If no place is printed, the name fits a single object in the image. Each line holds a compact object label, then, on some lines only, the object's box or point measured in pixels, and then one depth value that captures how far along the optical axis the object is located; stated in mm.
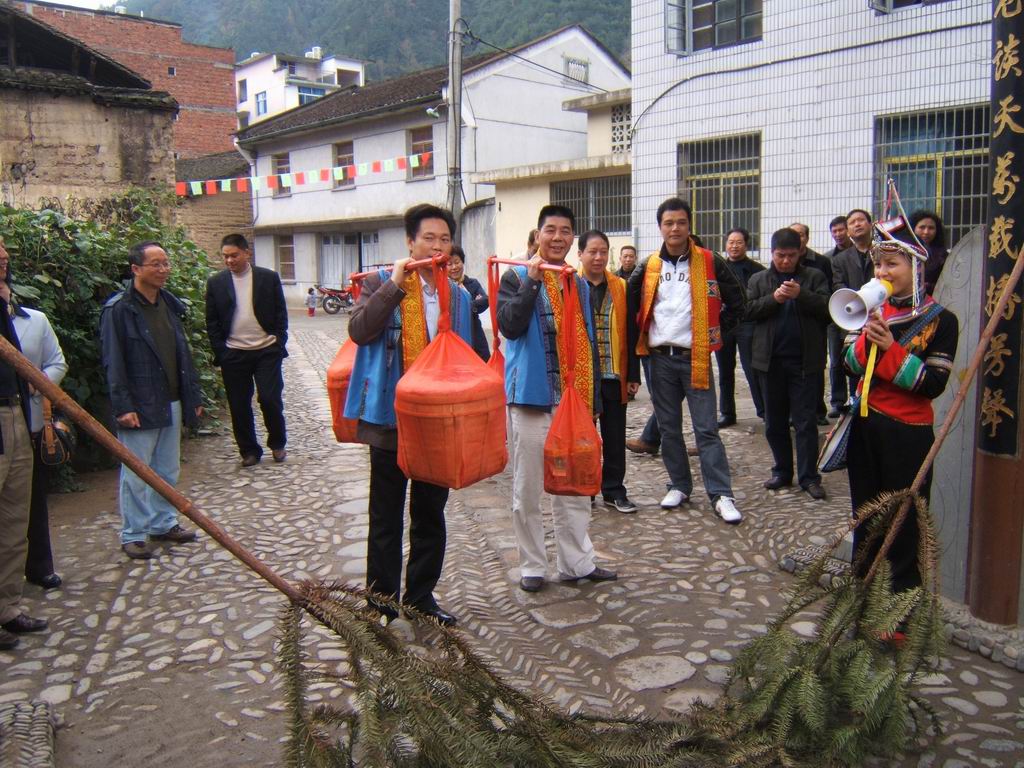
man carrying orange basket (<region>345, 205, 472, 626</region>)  3793
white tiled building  9773
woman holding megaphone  3654
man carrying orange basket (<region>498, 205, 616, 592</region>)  4445
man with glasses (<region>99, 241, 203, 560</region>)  5215
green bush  6655
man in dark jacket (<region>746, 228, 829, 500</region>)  6117
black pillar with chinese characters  3701
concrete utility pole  15469
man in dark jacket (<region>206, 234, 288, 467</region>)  7430
